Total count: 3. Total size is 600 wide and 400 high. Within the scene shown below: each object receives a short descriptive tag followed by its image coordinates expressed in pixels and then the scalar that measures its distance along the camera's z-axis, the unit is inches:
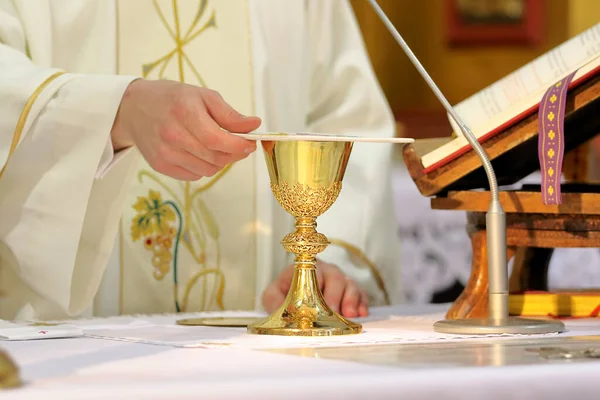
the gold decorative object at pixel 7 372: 77.2
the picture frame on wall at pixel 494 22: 247.0
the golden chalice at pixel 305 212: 94.4
